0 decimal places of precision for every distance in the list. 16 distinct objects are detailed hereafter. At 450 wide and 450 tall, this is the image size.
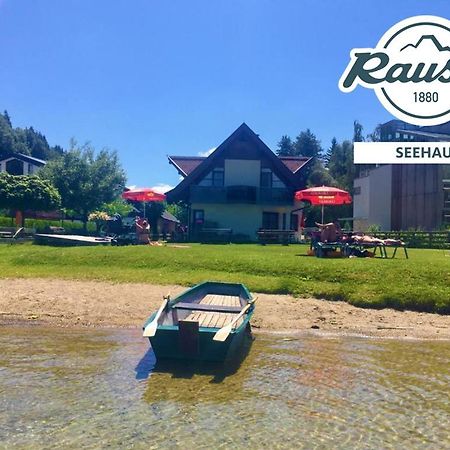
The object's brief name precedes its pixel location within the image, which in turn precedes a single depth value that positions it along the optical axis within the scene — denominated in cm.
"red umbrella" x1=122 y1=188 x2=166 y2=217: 2809
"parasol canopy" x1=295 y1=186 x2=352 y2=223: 2319
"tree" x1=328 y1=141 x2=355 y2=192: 7329
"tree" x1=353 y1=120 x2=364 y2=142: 8481
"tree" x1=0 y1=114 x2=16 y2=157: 10862
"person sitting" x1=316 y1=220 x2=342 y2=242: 2077
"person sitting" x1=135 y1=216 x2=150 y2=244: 2569
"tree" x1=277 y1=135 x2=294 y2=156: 11119
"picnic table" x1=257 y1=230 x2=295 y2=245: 2998
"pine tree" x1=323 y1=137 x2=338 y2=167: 11353
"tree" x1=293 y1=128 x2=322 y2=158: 11250
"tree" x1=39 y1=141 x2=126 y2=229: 4128
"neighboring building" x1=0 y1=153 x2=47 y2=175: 7462
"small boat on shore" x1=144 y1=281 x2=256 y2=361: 861
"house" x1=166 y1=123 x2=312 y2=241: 3712
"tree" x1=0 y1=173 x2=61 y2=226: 3494
